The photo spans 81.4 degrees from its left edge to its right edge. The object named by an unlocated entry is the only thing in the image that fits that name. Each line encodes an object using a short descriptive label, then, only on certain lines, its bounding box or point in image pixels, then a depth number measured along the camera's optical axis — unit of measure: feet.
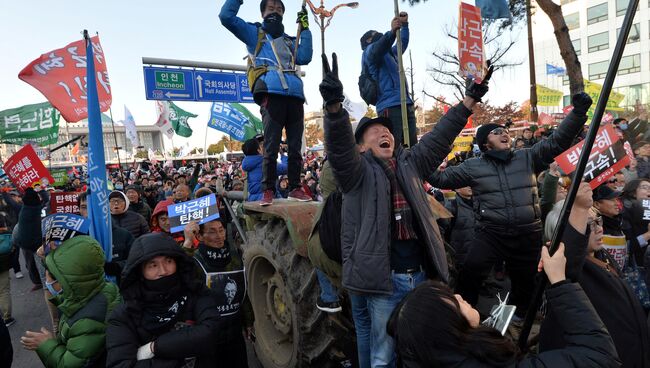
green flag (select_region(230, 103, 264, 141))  47.85
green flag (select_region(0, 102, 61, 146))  35.70
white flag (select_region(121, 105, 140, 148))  78.69
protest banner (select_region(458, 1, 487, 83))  12.59
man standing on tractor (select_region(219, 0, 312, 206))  11.60
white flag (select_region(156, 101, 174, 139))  66.08
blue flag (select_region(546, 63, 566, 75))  67.04
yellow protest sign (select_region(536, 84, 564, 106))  53.67
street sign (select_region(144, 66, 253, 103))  36.88
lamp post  13.87
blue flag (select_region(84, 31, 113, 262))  11.05
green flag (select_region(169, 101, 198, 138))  61.00
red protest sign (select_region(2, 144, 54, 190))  14.44
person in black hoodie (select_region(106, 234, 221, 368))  6.65
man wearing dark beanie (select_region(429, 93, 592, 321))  10.47
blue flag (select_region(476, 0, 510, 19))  17.66
